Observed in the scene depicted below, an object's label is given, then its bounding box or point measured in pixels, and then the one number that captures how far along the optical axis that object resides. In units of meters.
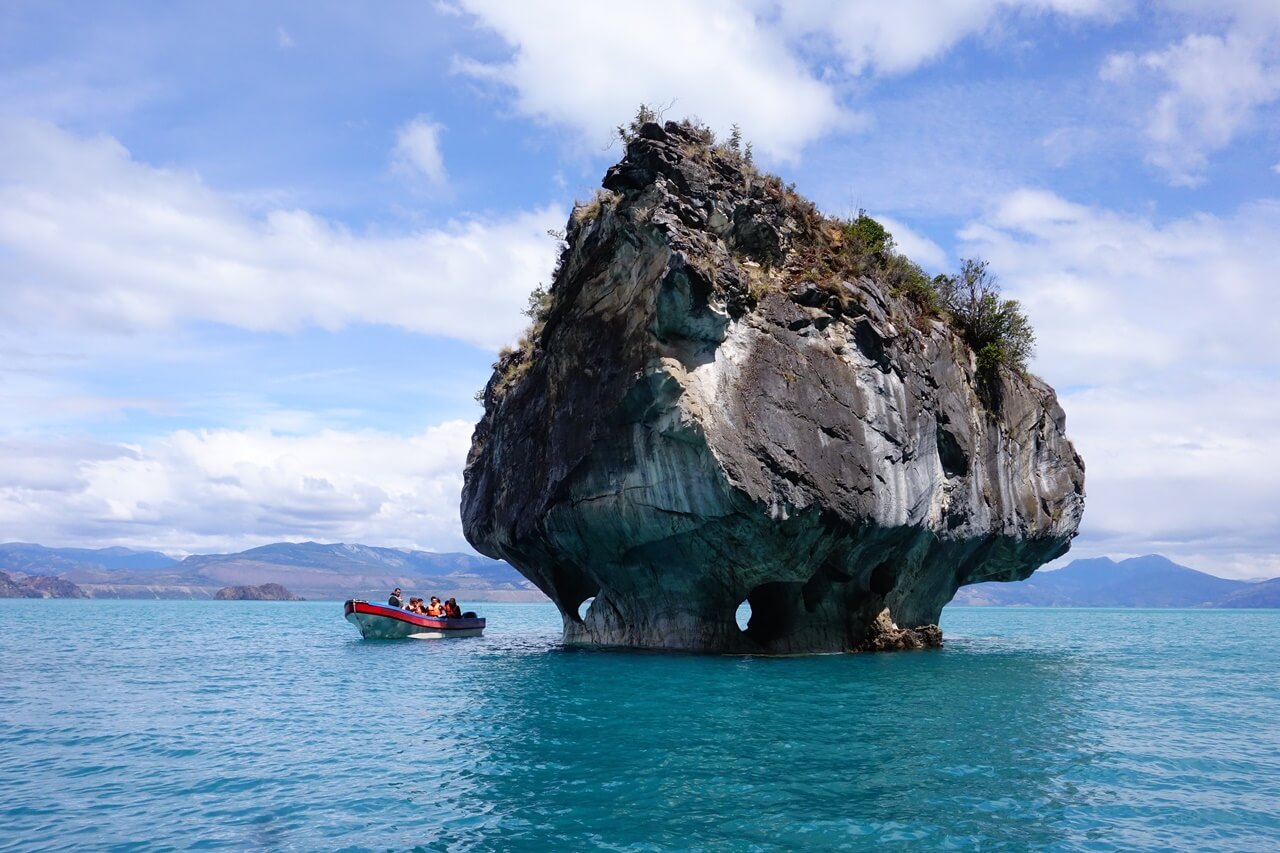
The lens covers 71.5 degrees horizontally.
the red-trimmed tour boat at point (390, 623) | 44.28
